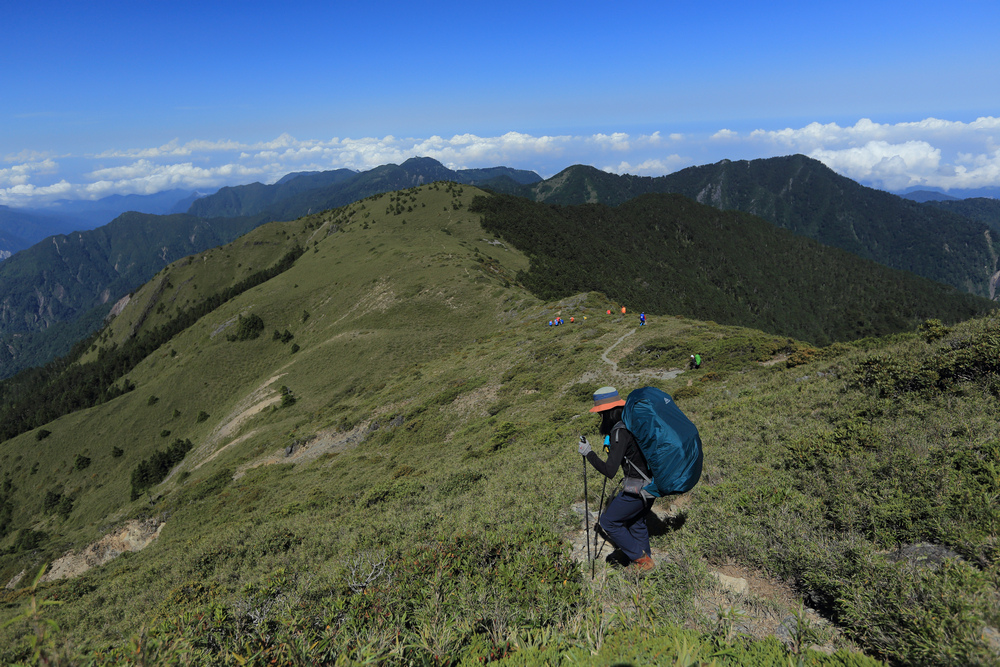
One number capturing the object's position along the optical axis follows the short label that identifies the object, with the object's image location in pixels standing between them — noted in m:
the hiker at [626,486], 6.27
